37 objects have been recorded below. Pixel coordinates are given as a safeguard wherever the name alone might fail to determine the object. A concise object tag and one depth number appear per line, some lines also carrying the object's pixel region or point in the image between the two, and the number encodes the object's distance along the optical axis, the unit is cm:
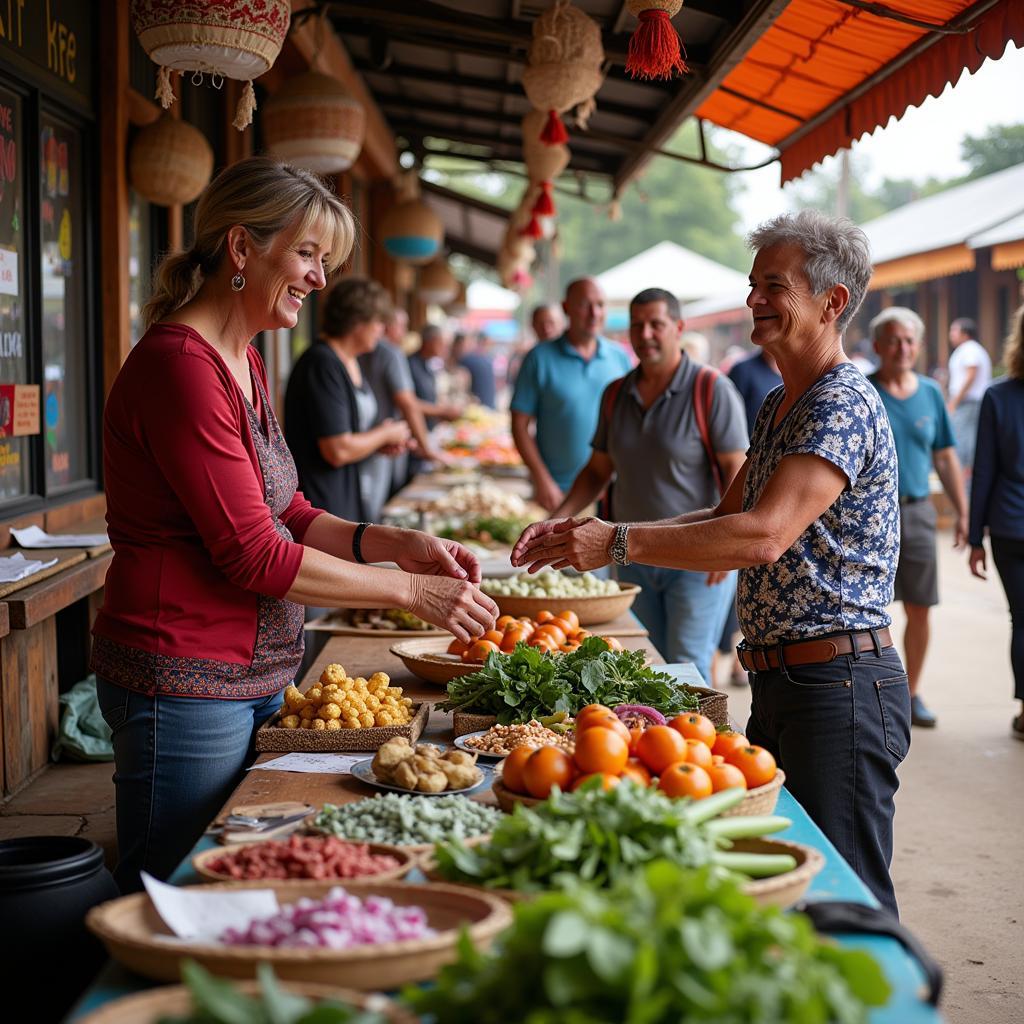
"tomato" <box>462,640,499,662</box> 330
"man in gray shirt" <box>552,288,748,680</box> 515
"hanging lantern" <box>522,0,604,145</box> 500
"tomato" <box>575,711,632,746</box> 220
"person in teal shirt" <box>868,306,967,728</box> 650
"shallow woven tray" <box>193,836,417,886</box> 185
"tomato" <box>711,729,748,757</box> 231
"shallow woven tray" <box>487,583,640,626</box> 412
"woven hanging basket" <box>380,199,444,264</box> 1003
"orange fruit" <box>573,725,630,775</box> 211
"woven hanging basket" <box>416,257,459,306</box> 1541
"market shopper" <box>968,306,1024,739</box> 617
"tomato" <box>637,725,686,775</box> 216
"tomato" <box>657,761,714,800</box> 207
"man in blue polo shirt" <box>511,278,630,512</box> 689
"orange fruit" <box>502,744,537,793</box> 220
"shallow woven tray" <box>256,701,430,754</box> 269
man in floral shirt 274
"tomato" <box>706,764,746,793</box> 214
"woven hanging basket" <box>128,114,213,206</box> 592
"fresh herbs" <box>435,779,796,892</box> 174
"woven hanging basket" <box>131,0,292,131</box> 353
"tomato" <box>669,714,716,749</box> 230
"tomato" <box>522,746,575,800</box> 213
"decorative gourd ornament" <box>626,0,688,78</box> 359
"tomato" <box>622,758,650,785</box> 209
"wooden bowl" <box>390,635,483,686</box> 329
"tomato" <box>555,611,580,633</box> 369
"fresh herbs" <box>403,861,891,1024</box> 129
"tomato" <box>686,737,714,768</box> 217
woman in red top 248
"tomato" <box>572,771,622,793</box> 195
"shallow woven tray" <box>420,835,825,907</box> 176
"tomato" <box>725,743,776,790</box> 225
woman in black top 569
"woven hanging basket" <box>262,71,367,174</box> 582
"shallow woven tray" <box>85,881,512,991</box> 152
